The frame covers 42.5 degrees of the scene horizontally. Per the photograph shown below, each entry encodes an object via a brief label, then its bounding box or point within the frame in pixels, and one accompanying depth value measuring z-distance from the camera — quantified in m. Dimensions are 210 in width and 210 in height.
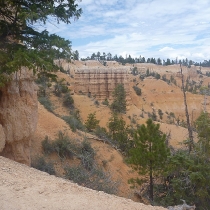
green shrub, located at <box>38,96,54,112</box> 22.12
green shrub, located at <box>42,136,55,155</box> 14.41
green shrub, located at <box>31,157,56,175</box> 11.96
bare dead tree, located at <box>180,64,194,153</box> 12.02
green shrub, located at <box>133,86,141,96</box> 58.84
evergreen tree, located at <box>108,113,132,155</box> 20.48
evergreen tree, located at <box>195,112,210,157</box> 10.63
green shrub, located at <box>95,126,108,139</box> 20.19
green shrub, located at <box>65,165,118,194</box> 10.67
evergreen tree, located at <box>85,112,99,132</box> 24.39
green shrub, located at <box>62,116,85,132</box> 19.96
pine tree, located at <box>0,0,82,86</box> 7.03
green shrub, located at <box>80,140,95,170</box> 13.87
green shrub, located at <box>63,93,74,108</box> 34.97
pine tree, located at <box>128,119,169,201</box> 11.94
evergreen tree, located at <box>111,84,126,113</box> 39.03
